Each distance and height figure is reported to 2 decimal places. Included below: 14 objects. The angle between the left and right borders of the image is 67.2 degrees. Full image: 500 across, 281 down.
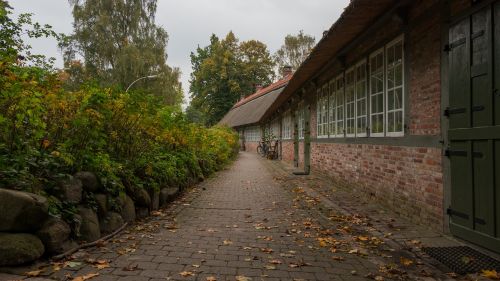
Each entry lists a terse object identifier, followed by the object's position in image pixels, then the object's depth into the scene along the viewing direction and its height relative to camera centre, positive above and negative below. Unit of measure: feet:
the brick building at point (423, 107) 13.50 +1.16
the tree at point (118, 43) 88.28 +22.88
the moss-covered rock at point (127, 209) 17.29 -3.36
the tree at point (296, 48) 149.38 +35.04
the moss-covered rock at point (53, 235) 11.87 -3.07
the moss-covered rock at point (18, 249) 10.63 -3.16
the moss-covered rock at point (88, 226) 13.98 -3.31
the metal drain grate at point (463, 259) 12.09 -4.41
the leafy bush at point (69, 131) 12.05 +0.31
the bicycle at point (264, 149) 79.54 -3.04
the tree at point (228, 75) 155.63 +25.62
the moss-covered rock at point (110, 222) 15.48 -3.57
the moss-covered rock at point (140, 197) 18.91 -3.02
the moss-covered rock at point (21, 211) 10.82 -2.11
